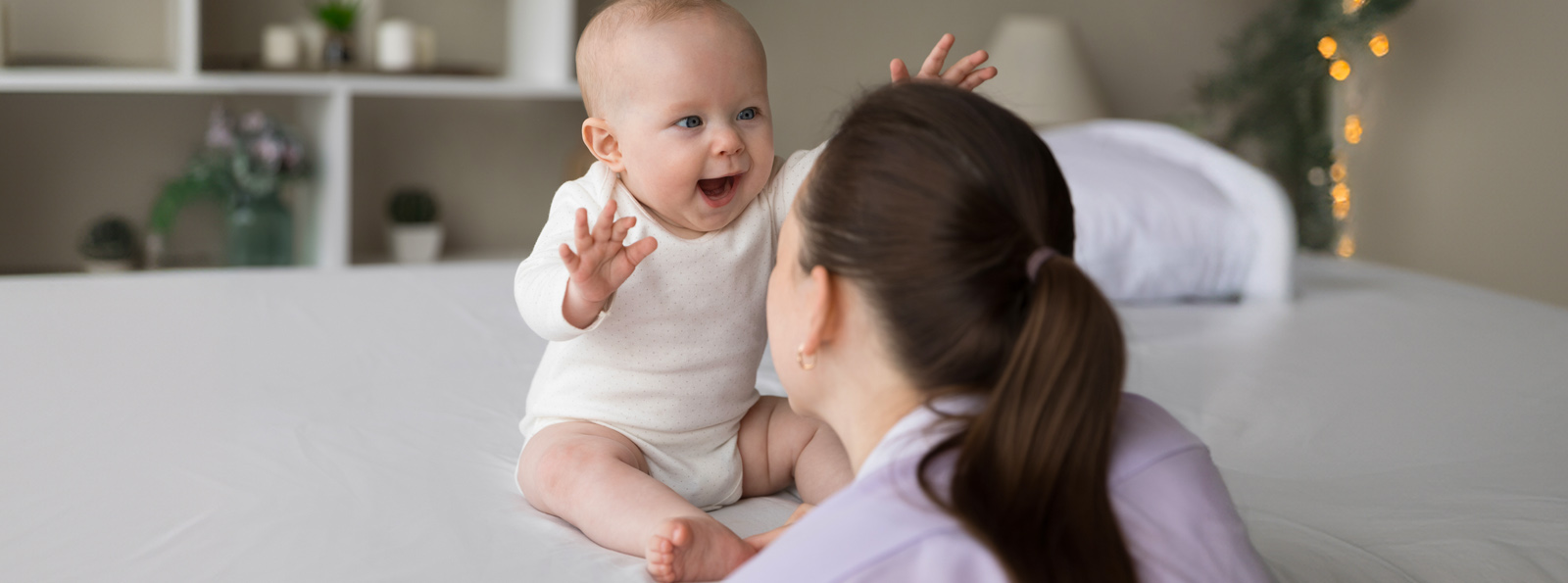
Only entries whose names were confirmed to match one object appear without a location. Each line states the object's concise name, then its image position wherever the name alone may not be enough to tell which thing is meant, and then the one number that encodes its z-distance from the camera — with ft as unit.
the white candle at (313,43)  8.63
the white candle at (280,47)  8.34
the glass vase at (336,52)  8.42
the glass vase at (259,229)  8.41
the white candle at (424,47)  8.83
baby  2.87
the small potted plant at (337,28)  8.38
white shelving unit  7.73
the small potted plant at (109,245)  8.27
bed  2.80
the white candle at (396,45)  8.61
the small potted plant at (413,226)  9.19
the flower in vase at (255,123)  8.27
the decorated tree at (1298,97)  10.48
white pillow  6.30
